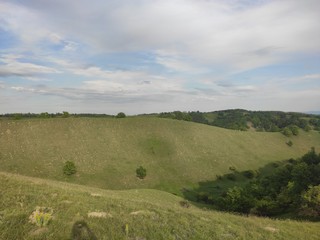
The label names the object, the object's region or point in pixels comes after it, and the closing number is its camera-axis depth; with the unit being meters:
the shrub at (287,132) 144.25
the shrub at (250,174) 90.79
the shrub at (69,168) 67.50
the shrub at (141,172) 75.12
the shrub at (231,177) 86.19
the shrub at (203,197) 65.09
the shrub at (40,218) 11.14
